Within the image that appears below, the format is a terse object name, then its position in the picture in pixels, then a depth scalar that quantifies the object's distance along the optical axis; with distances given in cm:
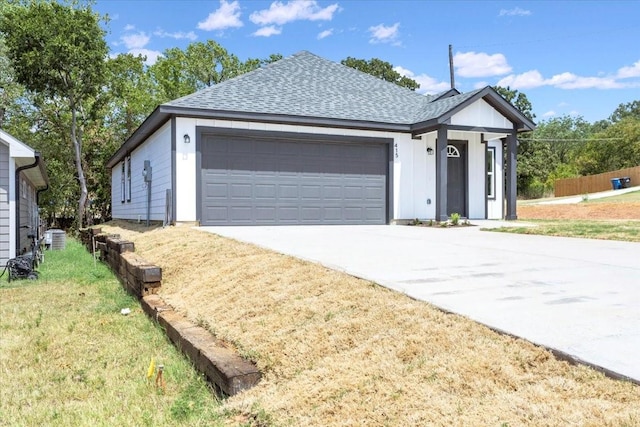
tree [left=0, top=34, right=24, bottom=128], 2259
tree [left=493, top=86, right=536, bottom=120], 4156
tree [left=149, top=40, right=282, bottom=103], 3111
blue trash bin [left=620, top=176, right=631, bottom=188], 3268
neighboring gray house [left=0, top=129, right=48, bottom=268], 884
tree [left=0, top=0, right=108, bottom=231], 1667
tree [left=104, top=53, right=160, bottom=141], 2347
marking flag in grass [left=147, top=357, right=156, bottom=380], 329
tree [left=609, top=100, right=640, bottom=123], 7600
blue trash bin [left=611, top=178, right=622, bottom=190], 3244
